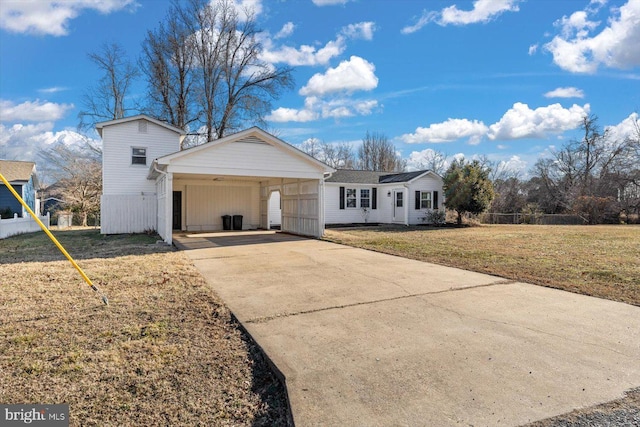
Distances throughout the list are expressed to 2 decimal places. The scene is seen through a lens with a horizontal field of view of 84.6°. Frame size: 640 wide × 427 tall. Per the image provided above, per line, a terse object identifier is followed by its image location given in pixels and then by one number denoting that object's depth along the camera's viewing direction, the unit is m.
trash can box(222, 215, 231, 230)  18.36
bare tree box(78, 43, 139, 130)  25.09
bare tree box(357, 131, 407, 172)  41.91
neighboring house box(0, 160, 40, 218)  20.77
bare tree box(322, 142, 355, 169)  44.06
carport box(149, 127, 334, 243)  11.97
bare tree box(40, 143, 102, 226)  25.06
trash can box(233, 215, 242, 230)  18.44
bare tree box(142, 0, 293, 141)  24.22
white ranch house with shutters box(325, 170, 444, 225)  20.78
